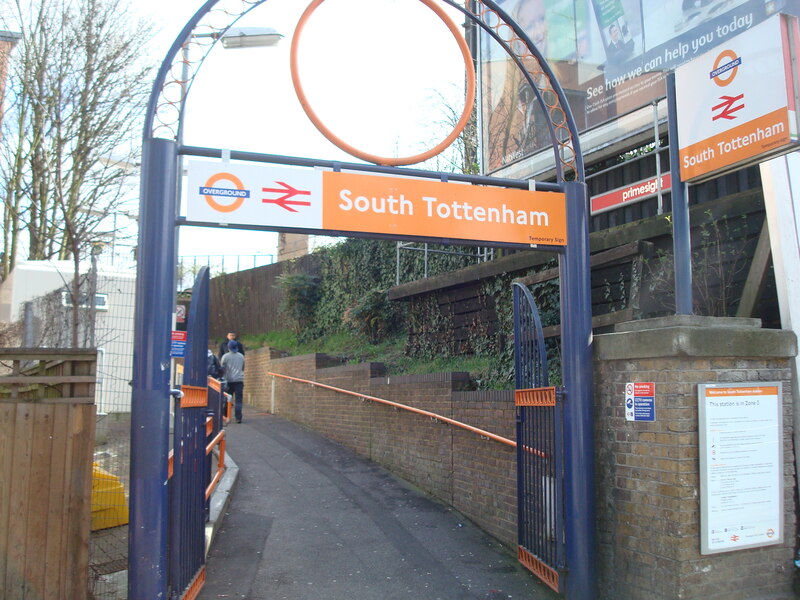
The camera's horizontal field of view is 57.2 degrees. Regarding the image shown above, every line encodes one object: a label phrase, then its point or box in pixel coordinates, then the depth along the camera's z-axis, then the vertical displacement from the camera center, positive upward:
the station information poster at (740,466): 5.21 -0.80
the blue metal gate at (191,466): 5.10 -0.85
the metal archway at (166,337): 4.94 +0.13
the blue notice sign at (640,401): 5.45 -0.35
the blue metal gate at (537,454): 6.02 -0.86
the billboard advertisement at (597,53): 8.71 +4.09
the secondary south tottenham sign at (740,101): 5.28 +1.93
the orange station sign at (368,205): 5.45 +1.18
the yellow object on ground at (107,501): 6.76 -1.37
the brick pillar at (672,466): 5.20 -0.83
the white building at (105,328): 10.45 +0.38
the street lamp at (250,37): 8.32 +3.63
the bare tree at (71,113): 11.95 +4.00
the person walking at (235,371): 15.02 -0.36
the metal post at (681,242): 5.71 +0.90
